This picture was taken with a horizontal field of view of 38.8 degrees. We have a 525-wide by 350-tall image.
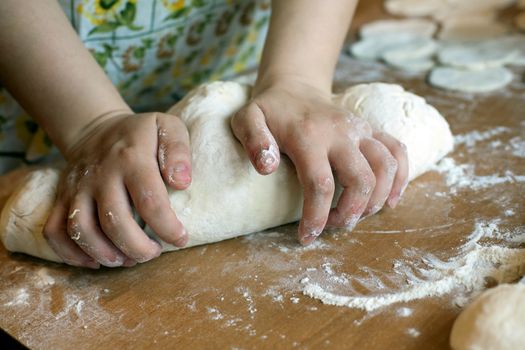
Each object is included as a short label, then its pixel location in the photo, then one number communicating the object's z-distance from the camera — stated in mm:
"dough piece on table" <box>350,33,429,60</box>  658
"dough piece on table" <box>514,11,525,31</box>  681
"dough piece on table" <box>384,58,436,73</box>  620
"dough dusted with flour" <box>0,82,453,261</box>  402
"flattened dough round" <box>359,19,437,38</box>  700
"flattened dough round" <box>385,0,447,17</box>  751
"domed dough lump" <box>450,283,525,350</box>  309
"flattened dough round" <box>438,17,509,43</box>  677
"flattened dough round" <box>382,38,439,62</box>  642
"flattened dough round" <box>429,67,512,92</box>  570
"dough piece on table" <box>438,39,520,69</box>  609
